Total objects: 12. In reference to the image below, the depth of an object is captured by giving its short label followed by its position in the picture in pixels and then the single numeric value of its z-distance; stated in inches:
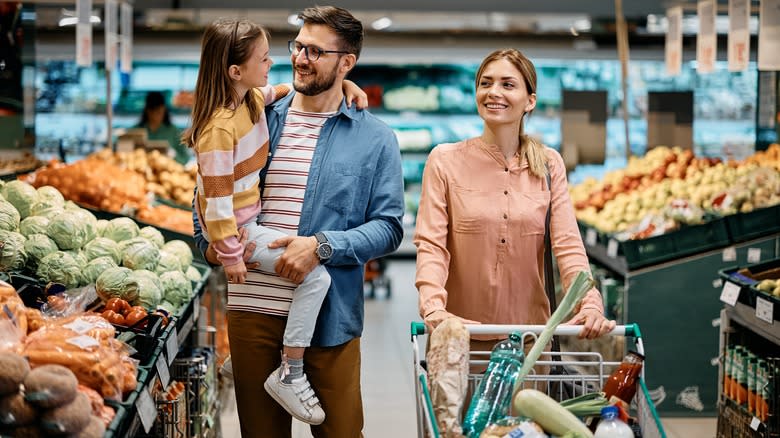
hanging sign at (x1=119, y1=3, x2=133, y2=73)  324.2
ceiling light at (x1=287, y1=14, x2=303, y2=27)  363.9
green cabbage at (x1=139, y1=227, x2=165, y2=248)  173.9
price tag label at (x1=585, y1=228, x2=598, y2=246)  261.6
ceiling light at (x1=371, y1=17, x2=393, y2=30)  380.6
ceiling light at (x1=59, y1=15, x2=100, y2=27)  386.6
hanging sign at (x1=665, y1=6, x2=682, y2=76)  309.7
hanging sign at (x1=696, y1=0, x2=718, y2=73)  276.4
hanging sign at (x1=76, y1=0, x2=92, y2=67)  266.4
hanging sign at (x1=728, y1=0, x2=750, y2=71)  245.6
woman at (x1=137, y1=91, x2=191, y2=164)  356.5
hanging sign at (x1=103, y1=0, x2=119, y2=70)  292.2
